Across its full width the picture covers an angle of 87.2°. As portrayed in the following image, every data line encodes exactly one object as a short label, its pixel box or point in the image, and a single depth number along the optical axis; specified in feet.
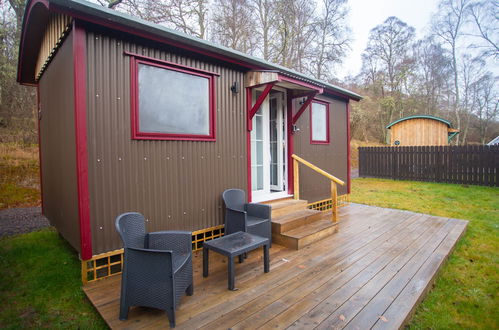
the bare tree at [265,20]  40.86
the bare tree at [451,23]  55.77
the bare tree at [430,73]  62.08
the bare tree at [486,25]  49.65
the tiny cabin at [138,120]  8.75
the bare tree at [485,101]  63.21
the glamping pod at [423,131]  45.68
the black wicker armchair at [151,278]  6.44
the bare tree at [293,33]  41.12
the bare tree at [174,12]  30.14
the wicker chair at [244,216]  10.75
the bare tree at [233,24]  38.22
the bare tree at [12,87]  26.53
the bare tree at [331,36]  46.24
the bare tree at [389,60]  62.23
